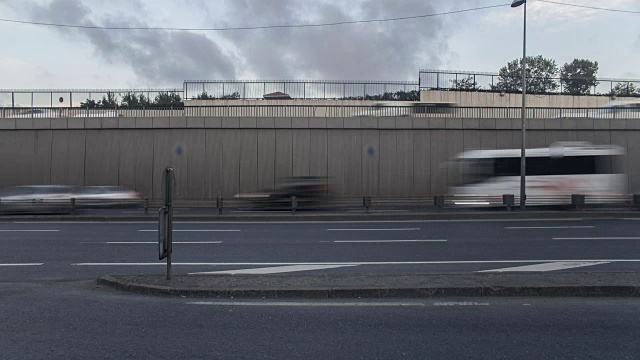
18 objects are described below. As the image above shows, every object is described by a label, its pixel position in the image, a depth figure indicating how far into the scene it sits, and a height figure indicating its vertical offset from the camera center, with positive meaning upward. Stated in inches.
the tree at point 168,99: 1411.4 +241.4
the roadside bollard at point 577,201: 884.0 -19.0
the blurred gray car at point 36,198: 900.6 -25.1
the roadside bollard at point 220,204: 873.5 -30.0
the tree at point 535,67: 2886.3 +682.9
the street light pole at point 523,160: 878.4 +50.6
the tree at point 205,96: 1488.2 +254.9
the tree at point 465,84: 1622.8 +325.1
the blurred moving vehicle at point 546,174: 932.6 +28.4
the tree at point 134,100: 1350.6 +222.7
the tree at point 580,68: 3058.6 +721.9
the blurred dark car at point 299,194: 950.4 -14.4
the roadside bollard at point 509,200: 874.1 -18.4
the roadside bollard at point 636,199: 917.2 -15.2
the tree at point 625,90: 1729.5 +343.5
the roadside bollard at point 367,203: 885.8 -26.1
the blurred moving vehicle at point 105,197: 971.3 -22.6
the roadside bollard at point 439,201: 892.6 -21.8
